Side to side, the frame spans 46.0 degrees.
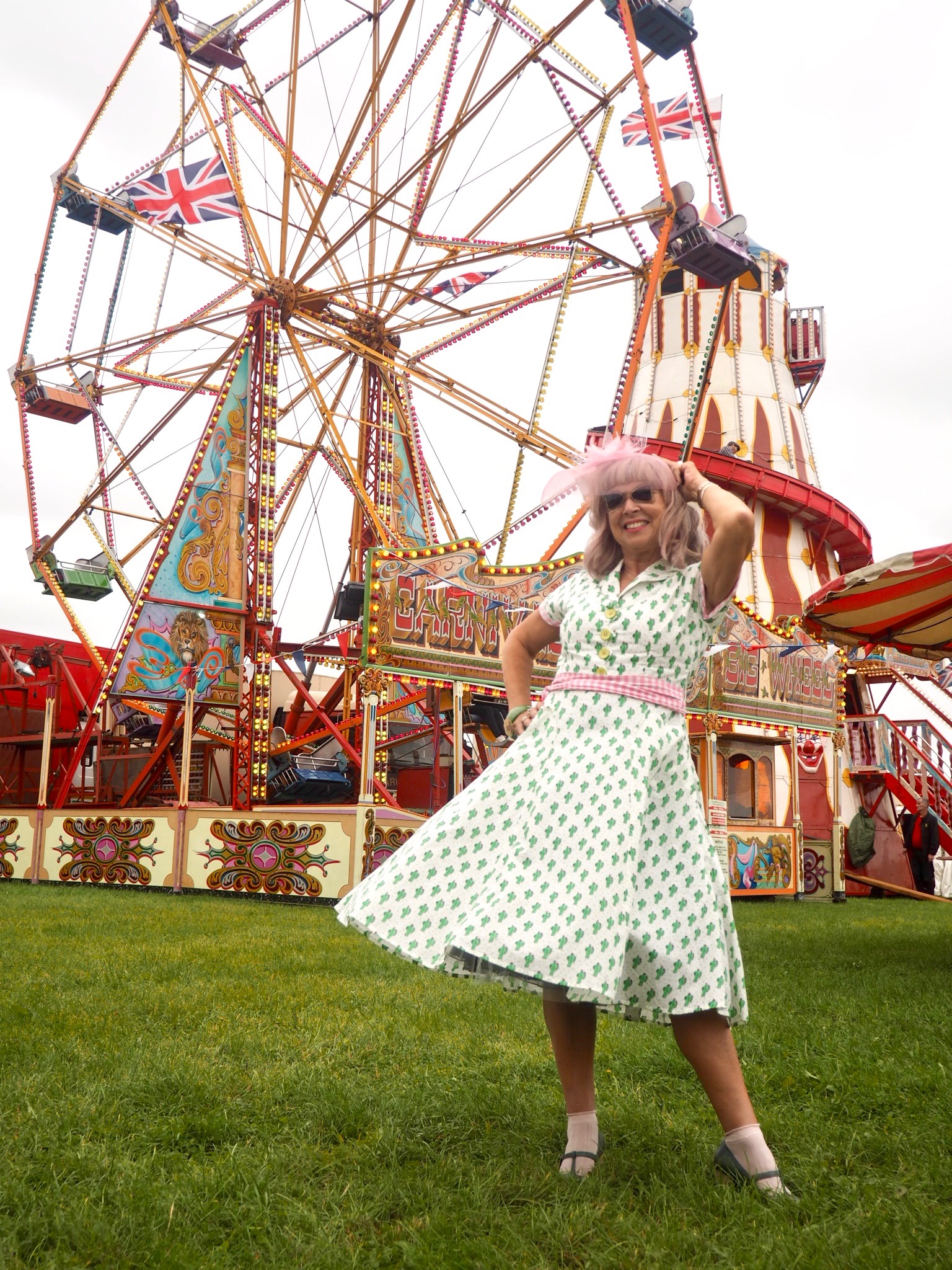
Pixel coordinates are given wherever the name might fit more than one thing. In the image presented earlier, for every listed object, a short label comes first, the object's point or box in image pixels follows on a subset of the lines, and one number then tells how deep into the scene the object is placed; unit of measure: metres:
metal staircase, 18.61
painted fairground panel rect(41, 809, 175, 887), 11.84
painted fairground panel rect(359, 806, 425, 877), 10.58
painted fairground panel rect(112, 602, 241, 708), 12.30
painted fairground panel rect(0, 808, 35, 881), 13.11
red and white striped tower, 22.80
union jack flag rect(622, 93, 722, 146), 13.93
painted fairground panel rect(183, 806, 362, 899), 10.71
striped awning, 5.57
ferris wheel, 13.12
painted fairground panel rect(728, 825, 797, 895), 14.01
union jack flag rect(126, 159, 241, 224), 14.16
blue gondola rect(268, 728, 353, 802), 15.37
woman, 2.23
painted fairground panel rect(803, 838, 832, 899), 15.18
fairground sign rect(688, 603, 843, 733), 13.62
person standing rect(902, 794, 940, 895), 16.72
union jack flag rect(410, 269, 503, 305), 16.39
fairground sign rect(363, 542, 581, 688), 10.72
